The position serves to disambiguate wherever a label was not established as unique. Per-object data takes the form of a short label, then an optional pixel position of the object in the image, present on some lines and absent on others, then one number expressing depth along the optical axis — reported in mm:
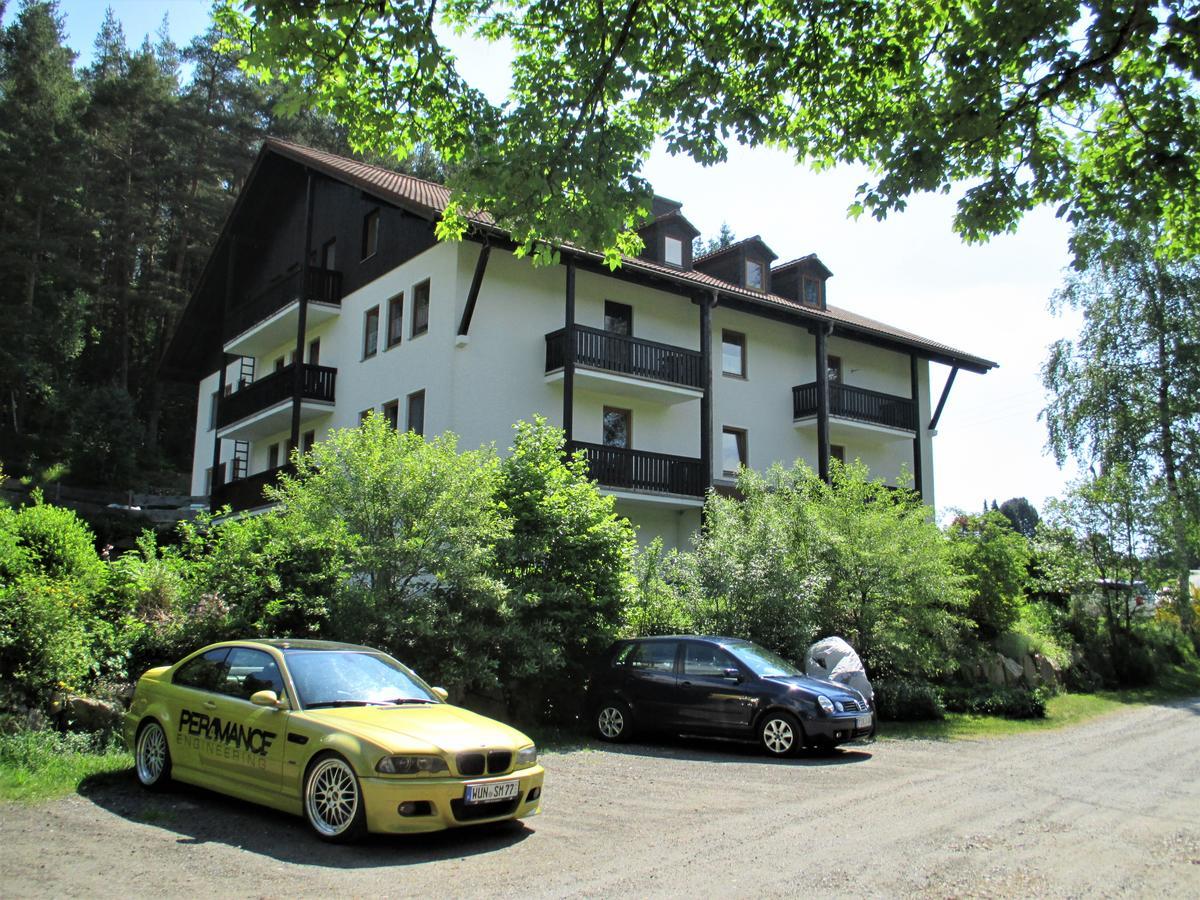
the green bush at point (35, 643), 9812
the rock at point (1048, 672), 21812
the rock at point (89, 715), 10039
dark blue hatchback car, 12203
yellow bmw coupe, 6855
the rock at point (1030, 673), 21203
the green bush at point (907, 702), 16219
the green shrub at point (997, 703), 17656
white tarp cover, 15133
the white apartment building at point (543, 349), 22562
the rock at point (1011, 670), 20688
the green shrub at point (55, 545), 11820
